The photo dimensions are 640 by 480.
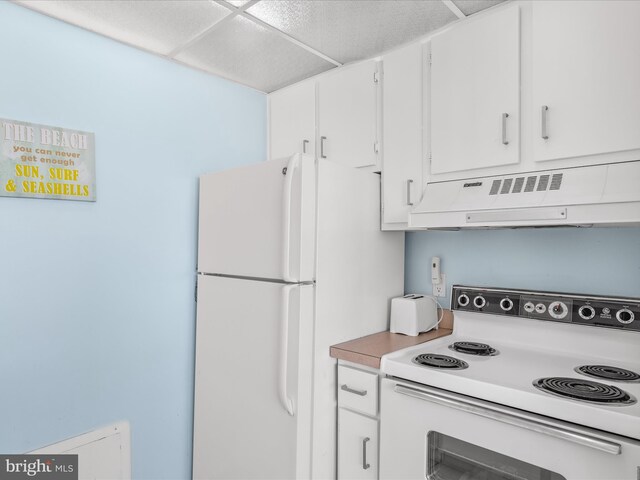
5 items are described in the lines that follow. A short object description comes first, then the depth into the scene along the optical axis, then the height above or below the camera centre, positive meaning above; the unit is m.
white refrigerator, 1.71 -0.25
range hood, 1.33 +0.19
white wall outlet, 2.13 -0.19
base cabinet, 1.67 -0.72
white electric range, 1.16 -0.44
